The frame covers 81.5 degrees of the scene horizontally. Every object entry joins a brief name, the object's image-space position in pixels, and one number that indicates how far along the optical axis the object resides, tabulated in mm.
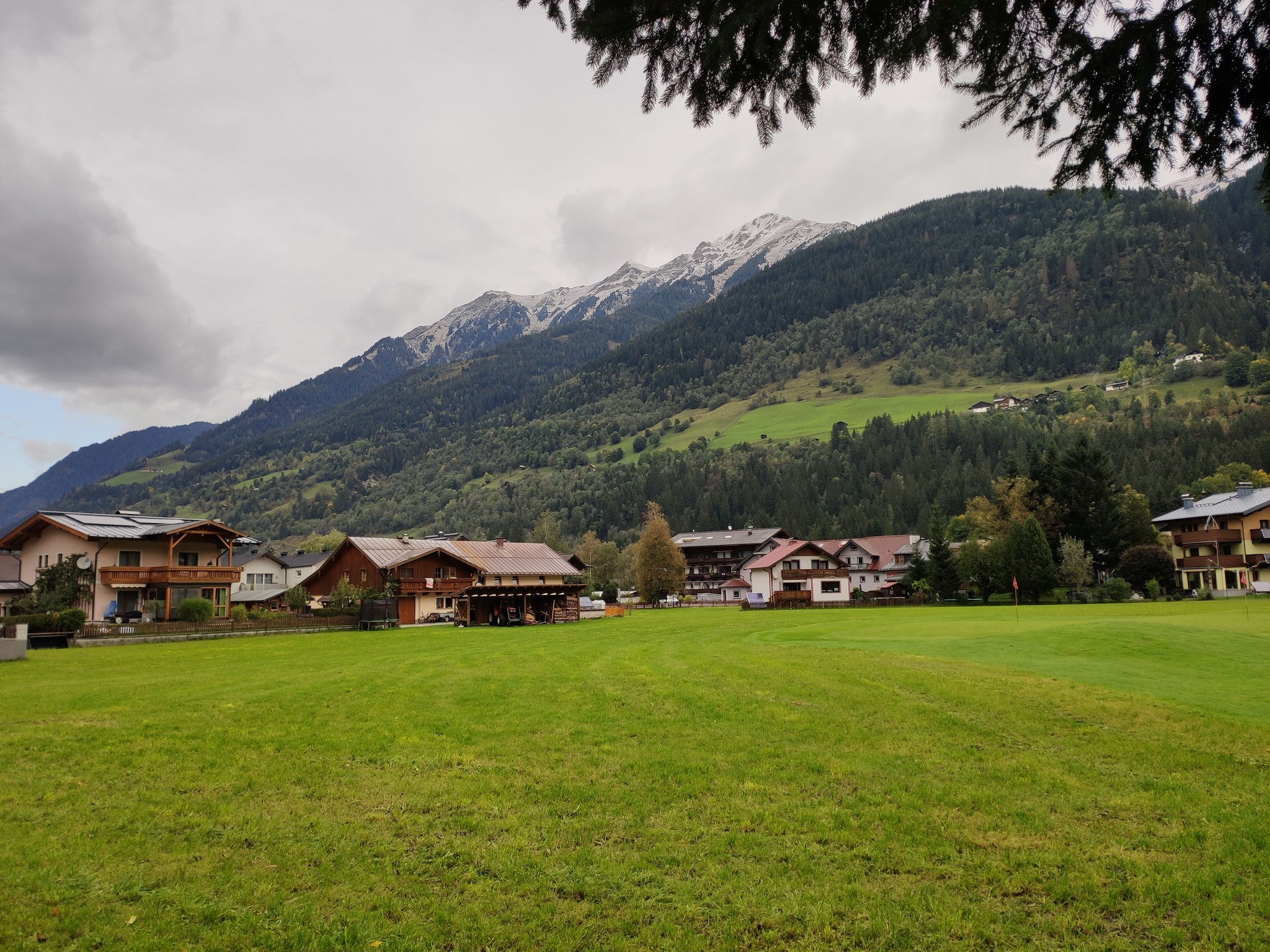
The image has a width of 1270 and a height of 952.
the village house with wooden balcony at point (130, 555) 50219
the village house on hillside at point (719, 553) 117375
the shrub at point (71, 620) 38125
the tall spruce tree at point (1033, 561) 68875
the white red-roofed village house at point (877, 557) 110250
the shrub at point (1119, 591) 67812
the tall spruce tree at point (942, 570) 75688
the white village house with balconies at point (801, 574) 87188
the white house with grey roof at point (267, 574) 82875
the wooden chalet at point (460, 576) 59312
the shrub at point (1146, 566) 70250
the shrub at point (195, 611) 46469
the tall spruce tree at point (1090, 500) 77250
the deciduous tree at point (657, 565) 89000
